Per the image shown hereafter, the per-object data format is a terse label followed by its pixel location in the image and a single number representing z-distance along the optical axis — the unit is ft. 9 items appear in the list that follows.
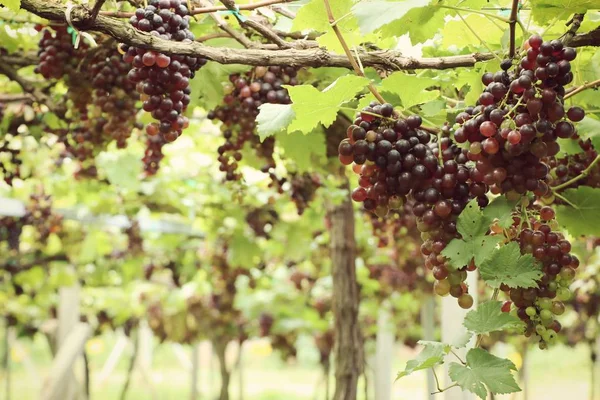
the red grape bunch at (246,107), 6.01
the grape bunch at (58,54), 6.77
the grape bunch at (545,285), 3.95
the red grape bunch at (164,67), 4.71
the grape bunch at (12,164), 8.70
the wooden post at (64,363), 13.07
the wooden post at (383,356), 18.83
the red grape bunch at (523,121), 3.52
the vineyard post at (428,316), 20.31
